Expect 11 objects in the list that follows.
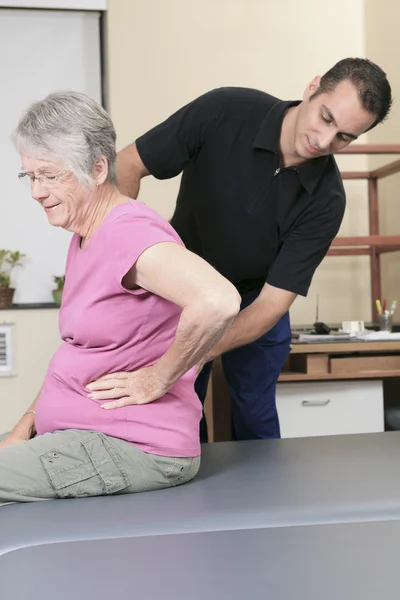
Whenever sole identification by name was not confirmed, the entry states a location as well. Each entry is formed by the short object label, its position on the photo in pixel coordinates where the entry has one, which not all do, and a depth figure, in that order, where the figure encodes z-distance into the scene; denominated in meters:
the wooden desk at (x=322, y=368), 2.75
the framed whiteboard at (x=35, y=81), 3.85
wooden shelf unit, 3.63
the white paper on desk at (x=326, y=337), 2.84
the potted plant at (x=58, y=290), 3.80
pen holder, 3.19
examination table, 1.25
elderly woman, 1.40
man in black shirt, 2.09
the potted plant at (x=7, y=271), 3.82
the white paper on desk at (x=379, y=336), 2.87
